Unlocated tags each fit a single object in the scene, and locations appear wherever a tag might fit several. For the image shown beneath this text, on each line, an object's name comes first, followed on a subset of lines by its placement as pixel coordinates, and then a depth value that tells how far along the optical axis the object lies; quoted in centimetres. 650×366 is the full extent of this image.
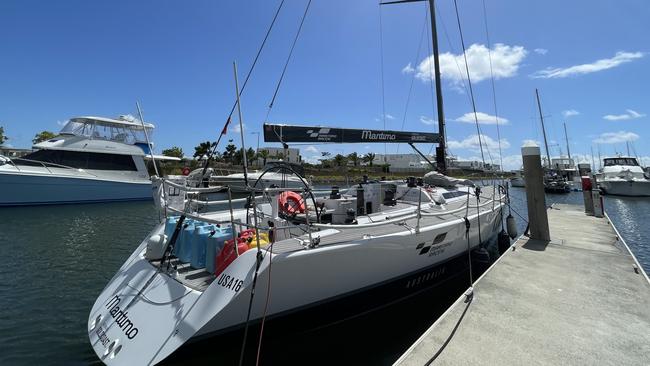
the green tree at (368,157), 8564
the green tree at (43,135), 5197
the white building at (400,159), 8271
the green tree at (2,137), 4166
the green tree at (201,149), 5859
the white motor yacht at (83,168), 2092
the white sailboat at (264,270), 343
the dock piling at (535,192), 852
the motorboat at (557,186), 3809
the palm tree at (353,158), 8262
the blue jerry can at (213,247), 425
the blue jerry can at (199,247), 446
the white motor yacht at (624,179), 3209
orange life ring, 585
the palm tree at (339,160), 7631
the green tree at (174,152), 6322
